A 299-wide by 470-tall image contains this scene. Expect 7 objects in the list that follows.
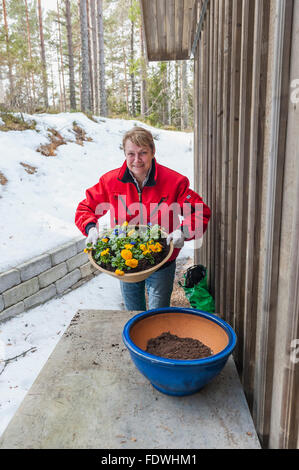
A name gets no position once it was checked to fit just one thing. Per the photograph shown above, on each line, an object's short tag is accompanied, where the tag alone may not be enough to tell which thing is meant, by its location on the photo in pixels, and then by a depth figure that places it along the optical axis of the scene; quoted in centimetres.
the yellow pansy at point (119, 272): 167
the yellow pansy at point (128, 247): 181
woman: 195
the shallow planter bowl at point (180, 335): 109
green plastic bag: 270
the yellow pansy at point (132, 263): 172
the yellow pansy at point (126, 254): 175
